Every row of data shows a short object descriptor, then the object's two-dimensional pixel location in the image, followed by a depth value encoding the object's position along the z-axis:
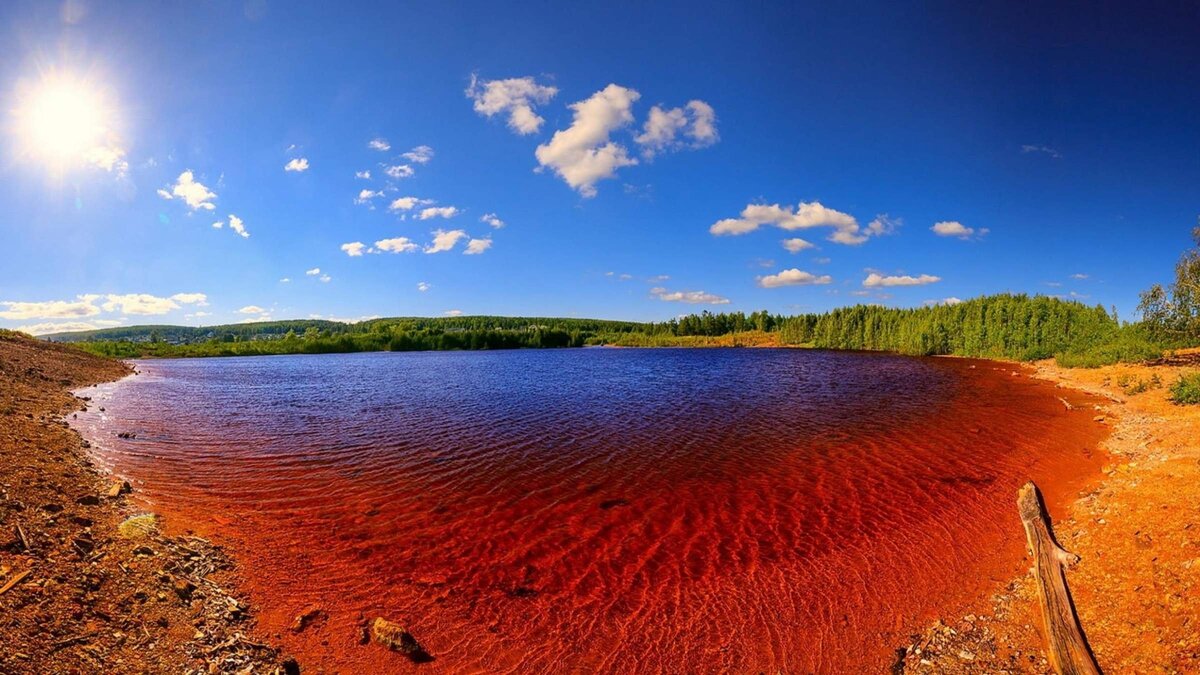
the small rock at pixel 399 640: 7.52
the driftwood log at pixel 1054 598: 4.90
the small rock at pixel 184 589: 7.81
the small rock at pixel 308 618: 7.91
